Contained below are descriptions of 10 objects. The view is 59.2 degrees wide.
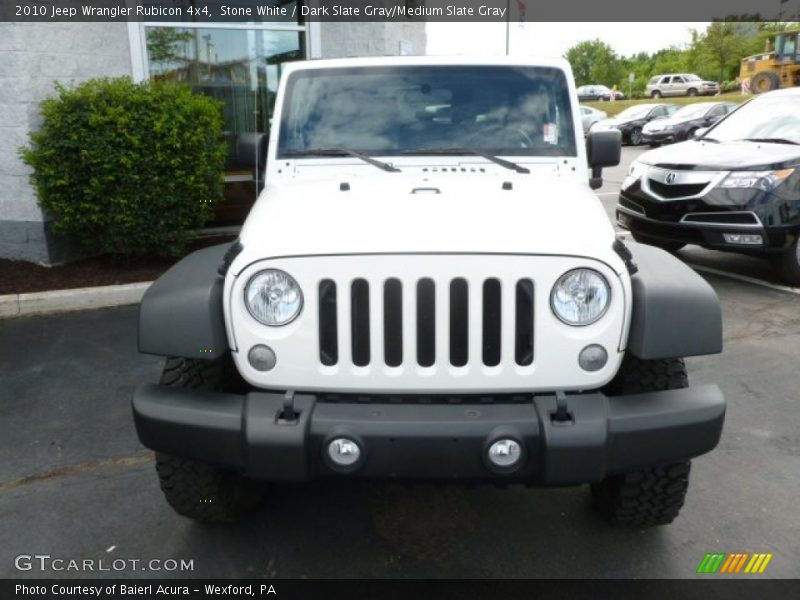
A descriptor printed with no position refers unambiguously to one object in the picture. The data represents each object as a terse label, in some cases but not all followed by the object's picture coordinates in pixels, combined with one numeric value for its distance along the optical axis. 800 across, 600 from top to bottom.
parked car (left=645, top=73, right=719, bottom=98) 47.03
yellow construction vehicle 29.20
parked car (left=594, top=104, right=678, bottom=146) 24.91
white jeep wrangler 2.16
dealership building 6.17
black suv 6.00
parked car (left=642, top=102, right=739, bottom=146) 22.56
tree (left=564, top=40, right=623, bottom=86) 68.94
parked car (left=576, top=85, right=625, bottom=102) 50.72
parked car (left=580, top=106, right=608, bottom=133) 27.10
